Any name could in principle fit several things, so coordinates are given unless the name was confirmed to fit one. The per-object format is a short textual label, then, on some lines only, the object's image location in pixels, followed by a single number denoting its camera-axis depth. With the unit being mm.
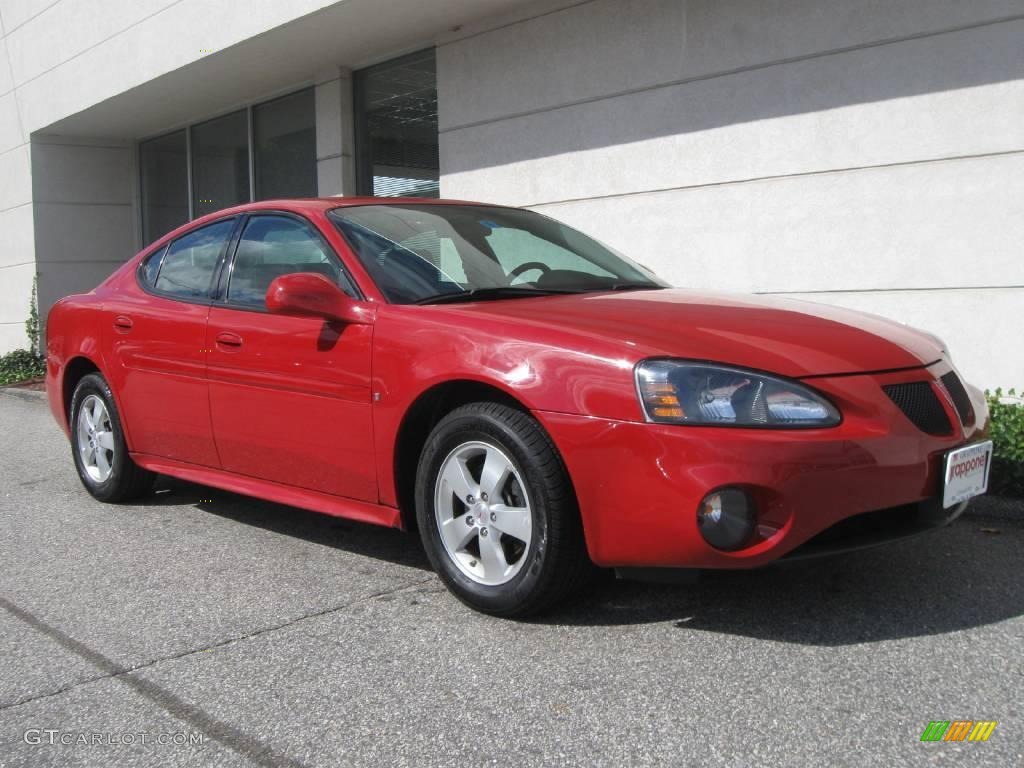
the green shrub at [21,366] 14766
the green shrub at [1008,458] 4922
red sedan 2986
